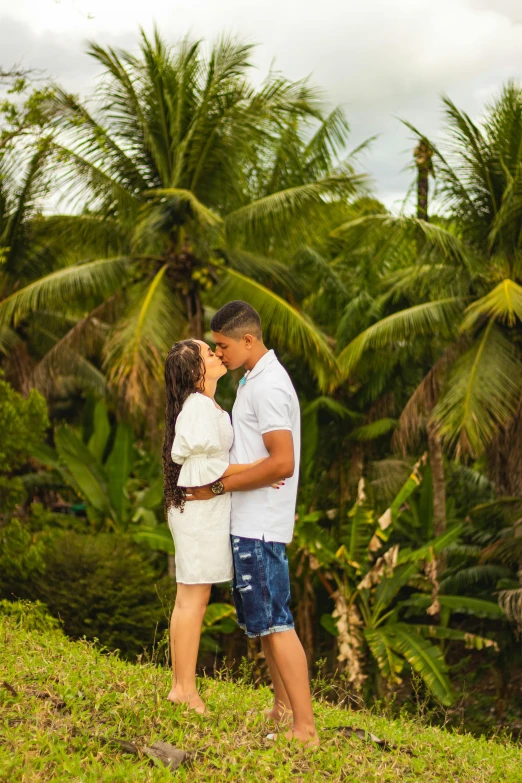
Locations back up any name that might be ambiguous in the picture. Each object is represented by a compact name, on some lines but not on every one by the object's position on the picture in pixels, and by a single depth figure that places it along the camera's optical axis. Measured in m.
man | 4.02
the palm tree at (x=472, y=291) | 12.42
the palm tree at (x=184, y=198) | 13.69
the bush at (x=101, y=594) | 14.09
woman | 4.16
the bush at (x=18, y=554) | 13.46
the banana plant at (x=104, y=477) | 16.69
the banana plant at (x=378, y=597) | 13.91
